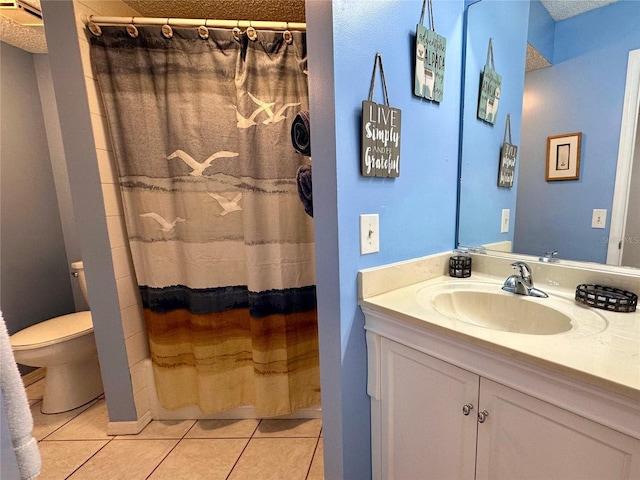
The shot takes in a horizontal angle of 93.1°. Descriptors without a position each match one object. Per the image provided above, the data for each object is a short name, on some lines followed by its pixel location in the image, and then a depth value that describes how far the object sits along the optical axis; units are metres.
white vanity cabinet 0.61
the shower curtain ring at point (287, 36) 1.43
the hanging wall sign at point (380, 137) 0.91
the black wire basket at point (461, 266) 1.23
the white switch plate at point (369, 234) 0.97
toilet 1.65
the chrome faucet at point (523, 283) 1.01
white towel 0.54
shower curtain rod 1.40
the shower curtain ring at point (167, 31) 1.41
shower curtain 1.46
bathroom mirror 0.94
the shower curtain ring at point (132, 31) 1.40
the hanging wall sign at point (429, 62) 1.03
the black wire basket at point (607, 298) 0.83
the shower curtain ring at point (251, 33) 1.41
